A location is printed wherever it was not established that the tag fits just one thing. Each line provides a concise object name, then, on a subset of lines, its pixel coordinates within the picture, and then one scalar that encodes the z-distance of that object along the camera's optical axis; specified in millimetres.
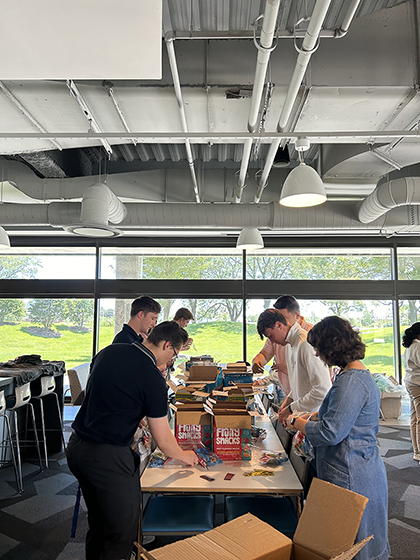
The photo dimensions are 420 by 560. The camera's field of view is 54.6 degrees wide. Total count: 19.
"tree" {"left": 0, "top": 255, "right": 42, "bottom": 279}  8547
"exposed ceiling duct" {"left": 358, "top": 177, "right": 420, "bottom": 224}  4707
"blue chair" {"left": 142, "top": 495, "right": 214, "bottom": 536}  2219
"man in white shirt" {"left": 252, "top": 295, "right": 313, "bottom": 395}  4021
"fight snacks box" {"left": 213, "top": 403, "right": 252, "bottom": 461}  2615
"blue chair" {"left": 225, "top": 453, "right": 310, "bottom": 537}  2293
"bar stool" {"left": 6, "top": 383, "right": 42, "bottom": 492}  4192
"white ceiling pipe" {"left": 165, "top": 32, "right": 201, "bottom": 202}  2547
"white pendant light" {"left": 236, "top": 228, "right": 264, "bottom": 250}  5625
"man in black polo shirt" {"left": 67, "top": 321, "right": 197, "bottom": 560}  2051
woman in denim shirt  1978
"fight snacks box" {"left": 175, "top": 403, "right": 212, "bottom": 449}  2732
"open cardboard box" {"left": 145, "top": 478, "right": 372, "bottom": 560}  1430
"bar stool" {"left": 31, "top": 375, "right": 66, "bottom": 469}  4789
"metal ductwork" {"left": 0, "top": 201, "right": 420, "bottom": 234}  5848
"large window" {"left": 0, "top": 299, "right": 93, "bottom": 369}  8586
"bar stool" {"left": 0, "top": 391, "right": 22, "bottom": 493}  3851
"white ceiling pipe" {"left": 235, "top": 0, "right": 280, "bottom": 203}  2104
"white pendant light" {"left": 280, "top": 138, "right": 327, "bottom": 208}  3039
